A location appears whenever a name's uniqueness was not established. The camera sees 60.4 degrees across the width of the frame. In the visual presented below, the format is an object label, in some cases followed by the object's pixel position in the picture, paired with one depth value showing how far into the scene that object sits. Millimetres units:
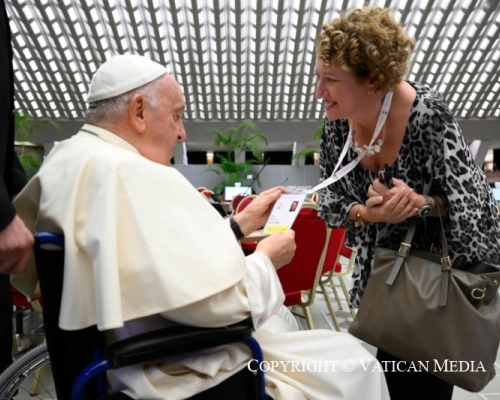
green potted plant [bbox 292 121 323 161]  14367
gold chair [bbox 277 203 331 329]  2736
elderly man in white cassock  1027
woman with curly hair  1303
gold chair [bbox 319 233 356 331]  3737
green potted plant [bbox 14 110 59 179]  8711
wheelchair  1000
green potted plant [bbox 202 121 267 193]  13031
